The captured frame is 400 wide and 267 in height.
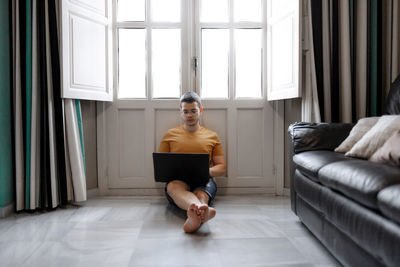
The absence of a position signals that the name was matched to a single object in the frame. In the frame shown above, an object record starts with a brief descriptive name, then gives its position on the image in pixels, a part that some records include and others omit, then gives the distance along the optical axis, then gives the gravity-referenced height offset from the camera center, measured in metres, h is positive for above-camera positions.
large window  2.64 +0.77
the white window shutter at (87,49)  2.16 +0.67
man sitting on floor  2.11 -0.11
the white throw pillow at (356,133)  1.68 -0.02
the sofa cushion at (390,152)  1.20 -0.10
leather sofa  0.94 -0.28
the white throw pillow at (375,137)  1.44 -0.04
